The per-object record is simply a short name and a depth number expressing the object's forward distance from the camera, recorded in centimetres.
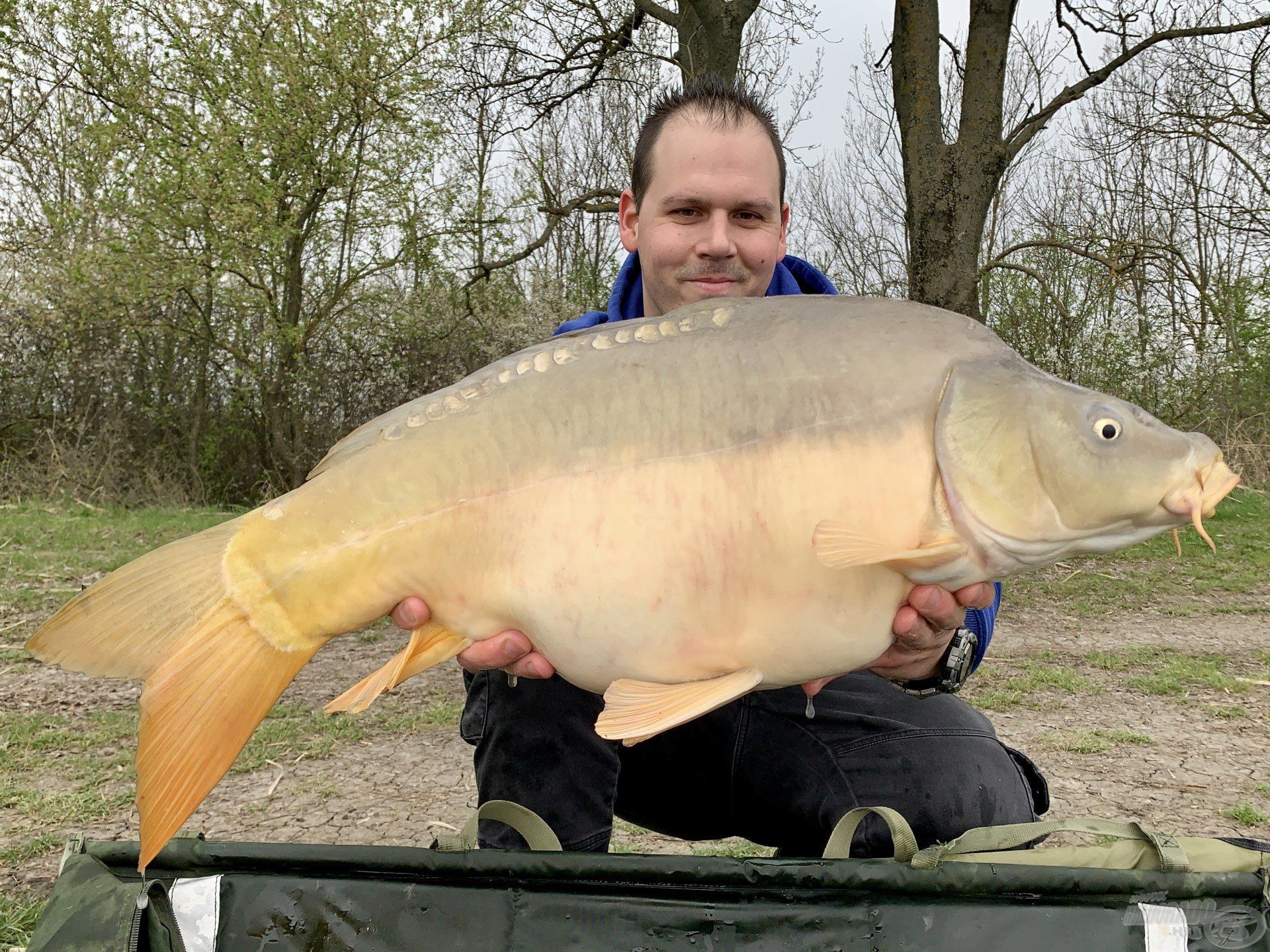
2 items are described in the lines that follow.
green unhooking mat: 95
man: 121
